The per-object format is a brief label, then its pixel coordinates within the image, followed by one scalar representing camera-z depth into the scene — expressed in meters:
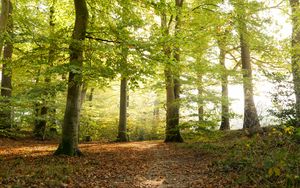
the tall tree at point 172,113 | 16.23
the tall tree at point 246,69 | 14.34
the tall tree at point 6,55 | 10.65
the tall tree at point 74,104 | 10.50
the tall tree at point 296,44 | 9.09
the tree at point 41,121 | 16.66
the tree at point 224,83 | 15.21
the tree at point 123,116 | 19.17
